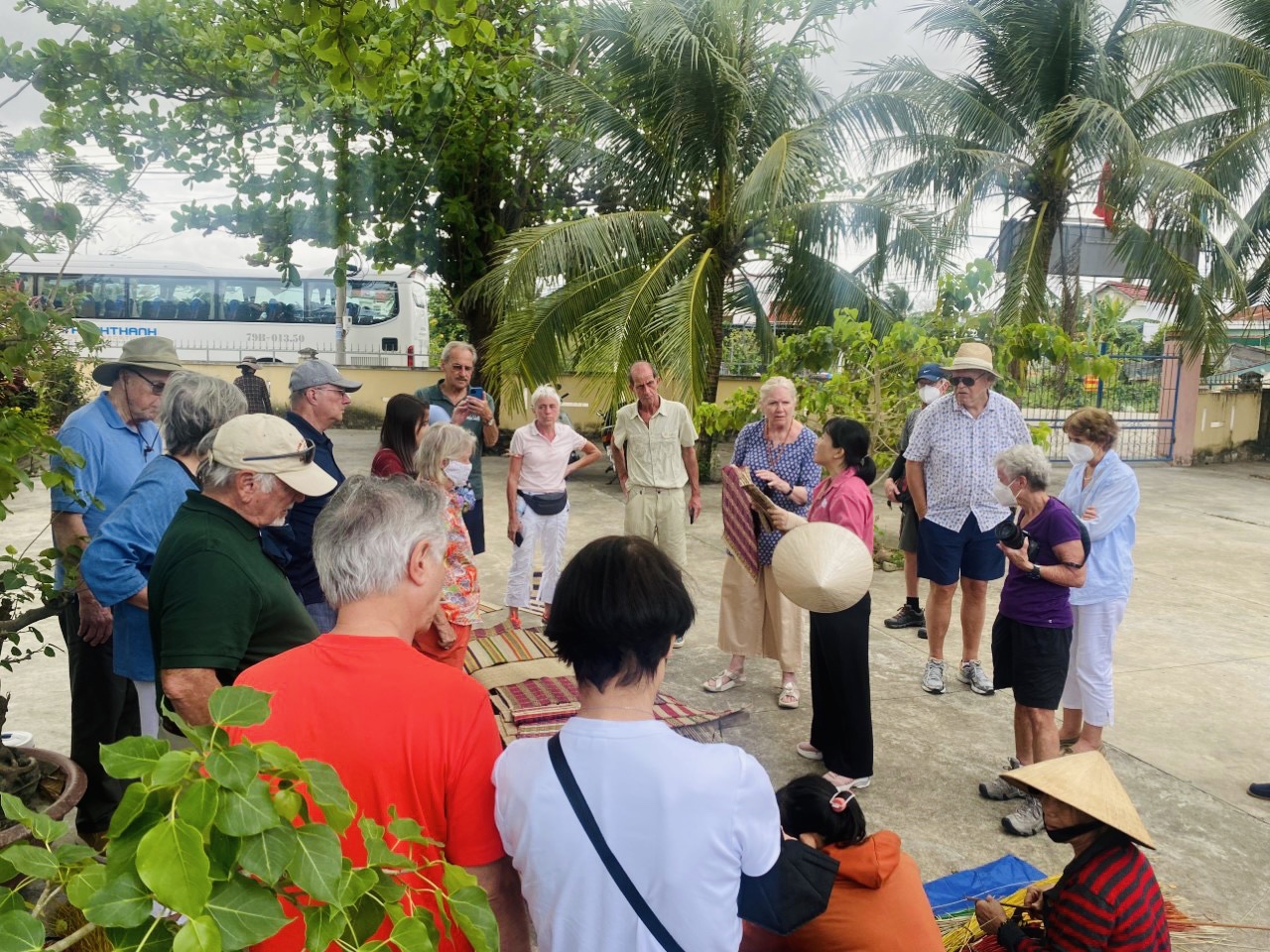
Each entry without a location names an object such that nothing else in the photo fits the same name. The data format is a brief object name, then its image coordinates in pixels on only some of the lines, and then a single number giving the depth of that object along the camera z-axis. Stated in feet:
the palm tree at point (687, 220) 33.58
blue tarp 9.60
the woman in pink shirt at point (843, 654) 12.60
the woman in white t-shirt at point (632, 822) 4.87
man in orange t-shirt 5.02
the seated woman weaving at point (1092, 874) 7.23
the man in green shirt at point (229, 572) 6.68
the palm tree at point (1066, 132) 40.47
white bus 75.61
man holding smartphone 17.79
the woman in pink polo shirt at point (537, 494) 19.77
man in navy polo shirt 12.13
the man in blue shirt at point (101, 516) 10.86
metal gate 51.29
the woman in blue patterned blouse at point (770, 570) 16.02
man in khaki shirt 19.34
